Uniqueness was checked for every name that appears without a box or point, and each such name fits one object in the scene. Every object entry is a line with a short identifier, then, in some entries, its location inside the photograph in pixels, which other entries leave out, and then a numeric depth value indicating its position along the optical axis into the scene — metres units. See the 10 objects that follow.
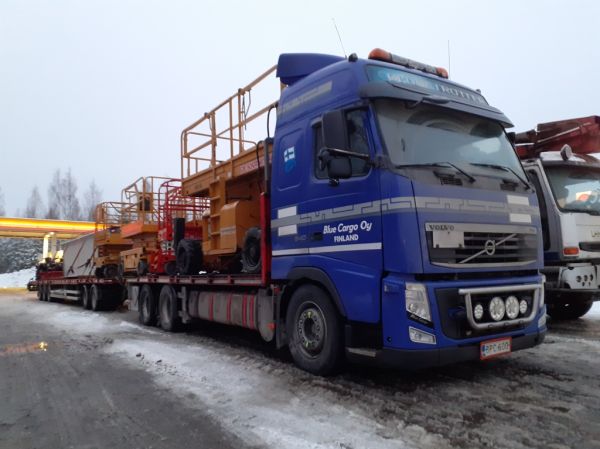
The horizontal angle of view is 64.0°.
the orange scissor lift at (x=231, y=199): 6.99
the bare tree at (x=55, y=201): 69.94
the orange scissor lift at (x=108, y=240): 15.35
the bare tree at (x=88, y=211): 71.06
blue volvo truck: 4.29
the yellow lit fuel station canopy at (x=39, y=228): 35.97
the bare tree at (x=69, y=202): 70.00
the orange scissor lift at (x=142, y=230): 11.54
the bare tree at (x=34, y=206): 73.13
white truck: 7.64
